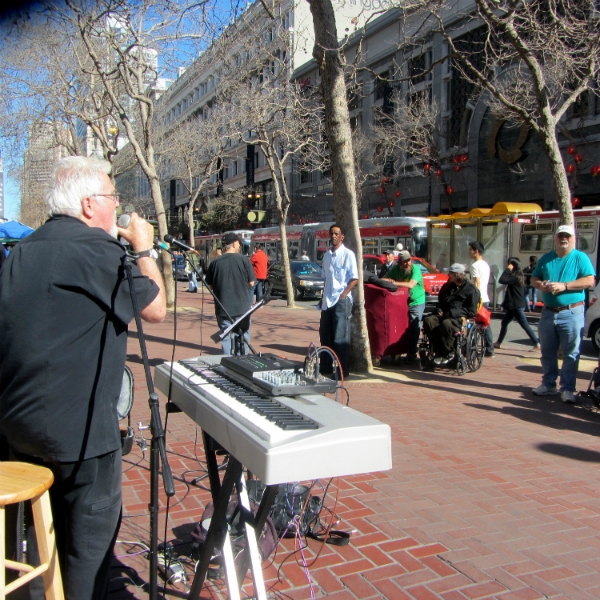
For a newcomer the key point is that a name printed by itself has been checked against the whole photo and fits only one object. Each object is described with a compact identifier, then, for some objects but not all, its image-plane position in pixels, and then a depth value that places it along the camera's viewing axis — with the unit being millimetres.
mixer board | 2467
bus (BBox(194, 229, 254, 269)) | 38816
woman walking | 11312
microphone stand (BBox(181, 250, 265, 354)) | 3071
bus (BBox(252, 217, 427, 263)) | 24578
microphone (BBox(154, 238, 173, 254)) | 2849
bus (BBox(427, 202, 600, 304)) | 17547
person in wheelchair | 9070
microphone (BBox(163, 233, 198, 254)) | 3192
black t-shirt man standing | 7844
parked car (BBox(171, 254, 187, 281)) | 31898
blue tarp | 17250
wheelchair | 8984
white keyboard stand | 2420
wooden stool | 2070
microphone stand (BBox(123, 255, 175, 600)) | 2090
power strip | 3158
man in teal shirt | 6953
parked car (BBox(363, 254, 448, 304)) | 18877
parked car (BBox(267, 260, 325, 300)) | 25016
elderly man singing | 2131
